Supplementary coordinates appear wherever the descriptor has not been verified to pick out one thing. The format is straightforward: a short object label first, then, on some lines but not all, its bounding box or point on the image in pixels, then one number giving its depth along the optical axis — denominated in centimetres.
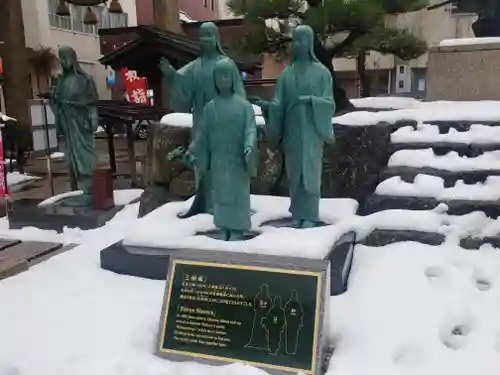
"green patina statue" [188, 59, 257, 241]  340
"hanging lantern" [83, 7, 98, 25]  942
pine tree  606
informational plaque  245
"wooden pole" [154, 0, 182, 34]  970
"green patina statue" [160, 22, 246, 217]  423
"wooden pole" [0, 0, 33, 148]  1171
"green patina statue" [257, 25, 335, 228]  362
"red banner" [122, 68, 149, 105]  1530
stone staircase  382
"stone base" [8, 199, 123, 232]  581
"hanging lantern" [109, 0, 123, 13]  928
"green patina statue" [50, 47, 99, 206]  605
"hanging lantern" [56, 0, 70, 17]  929
